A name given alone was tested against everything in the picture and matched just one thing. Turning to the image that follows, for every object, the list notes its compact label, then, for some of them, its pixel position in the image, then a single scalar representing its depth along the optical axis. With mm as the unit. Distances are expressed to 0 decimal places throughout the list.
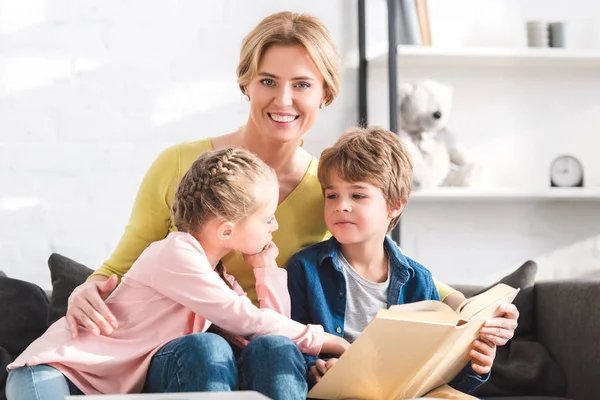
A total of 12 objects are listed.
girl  2975
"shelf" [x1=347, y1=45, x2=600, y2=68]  5595
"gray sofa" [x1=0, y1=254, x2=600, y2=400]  3996
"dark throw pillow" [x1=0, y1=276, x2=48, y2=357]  4070
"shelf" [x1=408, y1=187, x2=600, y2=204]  5590
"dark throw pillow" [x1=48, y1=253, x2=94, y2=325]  4070
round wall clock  5954
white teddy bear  5530
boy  3523
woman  3635
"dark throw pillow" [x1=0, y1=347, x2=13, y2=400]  3870
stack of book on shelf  5562
